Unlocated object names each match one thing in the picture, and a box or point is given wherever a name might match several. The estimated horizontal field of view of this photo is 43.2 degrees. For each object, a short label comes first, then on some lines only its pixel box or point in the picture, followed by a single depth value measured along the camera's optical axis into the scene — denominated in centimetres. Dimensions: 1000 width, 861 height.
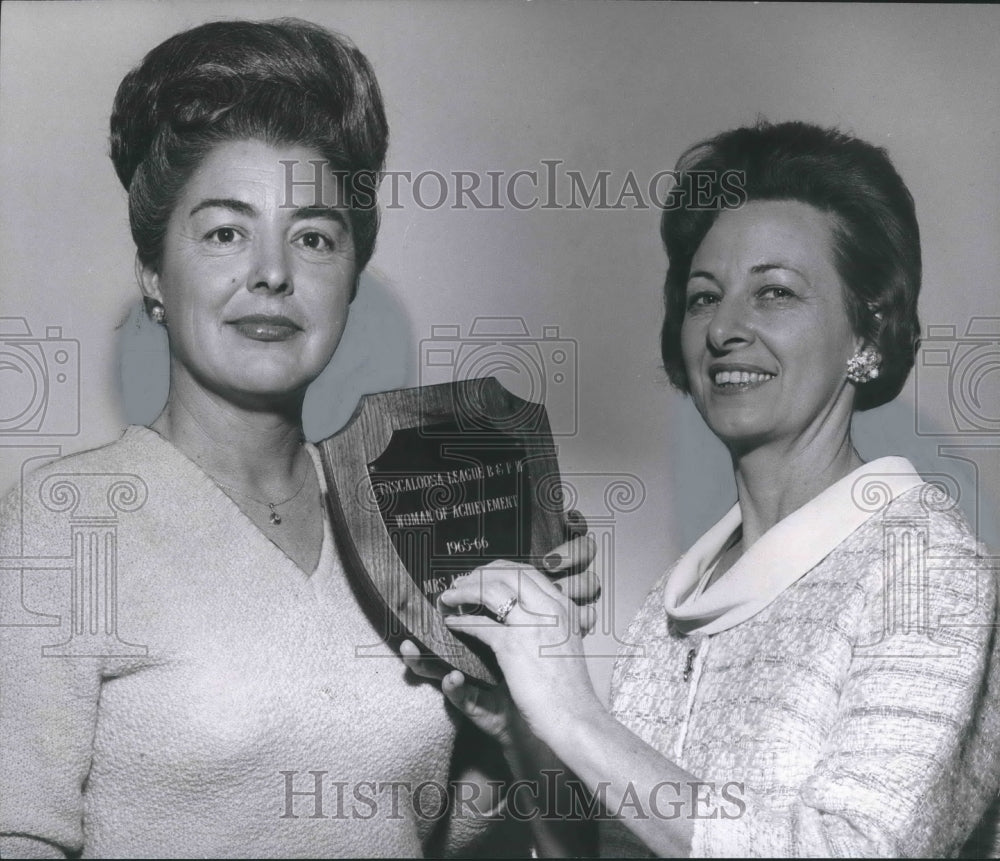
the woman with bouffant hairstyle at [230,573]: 154
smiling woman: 142
